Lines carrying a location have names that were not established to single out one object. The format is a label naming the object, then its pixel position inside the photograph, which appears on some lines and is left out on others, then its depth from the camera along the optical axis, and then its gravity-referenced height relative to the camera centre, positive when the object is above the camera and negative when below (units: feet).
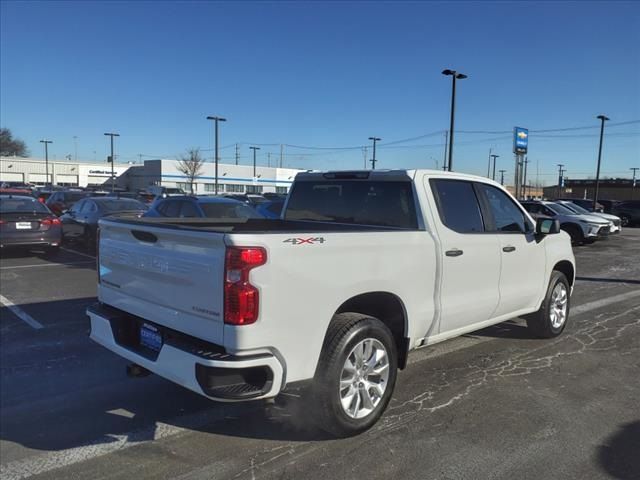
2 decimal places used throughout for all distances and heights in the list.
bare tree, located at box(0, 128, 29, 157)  264.52 +19.65
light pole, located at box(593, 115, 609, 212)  112.78 +14.03
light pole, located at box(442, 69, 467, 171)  81.51 +15.57
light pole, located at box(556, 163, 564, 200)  354.95 +18.31
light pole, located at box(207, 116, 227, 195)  127.97 +15.29
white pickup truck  9.75 -2.17
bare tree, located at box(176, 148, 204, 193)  255.50 +10.33
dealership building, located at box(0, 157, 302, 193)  273.75 +6.13
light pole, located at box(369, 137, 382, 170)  166.45 +15.08
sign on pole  109.40 +12.06
